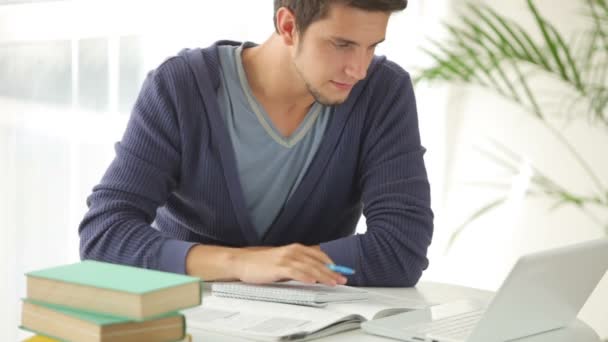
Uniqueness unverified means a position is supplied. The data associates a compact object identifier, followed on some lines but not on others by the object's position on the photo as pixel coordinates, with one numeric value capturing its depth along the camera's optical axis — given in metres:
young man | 2.28
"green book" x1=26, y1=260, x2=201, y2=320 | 1.69
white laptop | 1.88
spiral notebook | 2.07
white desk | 1.93
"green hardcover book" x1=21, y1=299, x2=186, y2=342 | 1.70
